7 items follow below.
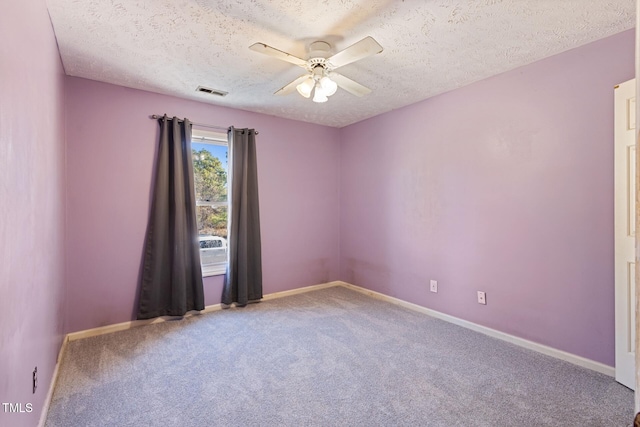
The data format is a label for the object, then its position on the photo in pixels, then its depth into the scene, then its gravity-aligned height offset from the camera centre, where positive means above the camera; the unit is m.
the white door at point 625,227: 1.98 -0.14
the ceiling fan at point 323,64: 1.87 +1.01
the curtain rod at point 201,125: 3.16 +1.00
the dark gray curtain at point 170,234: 3.11 -0.23
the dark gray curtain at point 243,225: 3.65 -0.17
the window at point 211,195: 3.59 +0.20
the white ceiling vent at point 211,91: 3.08 +1.26
